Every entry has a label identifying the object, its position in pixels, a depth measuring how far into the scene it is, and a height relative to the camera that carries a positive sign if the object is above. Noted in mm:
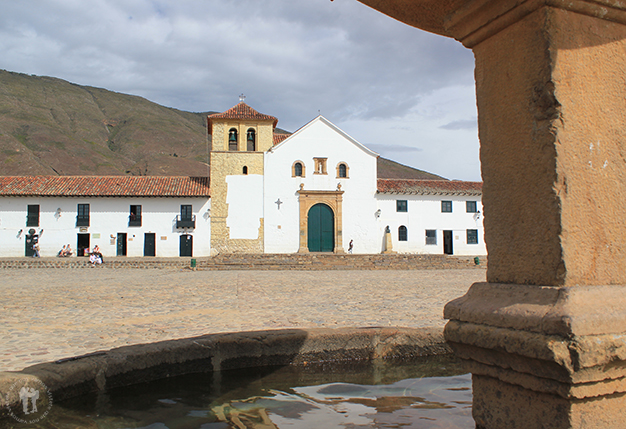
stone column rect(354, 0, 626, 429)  1661 +79
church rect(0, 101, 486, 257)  29406 +2749
